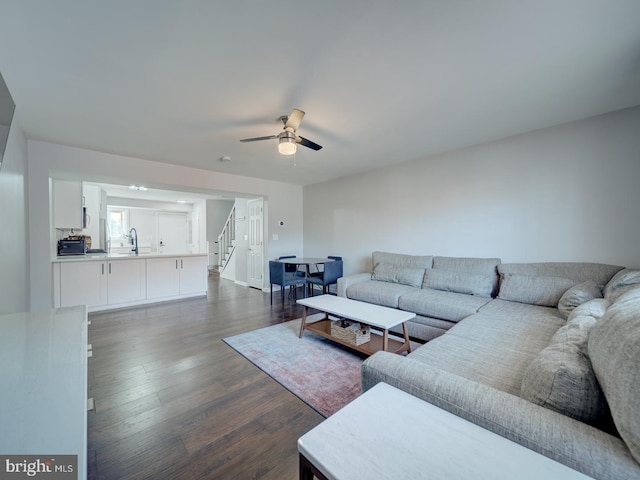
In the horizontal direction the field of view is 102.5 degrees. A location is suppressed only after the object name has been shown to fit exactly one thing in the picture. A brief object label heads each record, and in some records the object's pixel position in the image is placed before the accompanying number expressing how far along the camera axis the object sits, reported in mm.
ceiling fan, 2475
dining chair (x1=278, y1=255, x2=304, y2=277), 5326
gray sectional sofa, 767
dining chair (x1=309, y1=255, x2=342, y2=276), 5153
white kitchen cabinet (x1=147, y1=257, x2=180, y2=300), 4793
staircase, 7795
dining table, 4757
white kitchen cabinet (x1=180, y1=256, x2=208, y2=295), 5184
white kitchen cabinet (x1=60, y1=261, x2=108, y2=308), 3918
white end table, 689
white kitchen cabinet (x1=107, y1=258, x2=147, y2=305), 4371
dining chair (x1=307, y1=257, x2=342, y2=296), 4703
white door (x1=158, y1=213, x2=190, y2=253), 9008
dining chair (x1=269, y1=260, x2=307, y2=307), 4602
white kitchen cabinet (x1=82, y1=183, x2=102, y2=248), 5598
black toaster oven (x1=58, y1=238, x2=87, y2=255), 4363
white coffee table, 2466
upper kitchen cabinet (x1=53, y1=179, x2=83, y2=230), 4203
